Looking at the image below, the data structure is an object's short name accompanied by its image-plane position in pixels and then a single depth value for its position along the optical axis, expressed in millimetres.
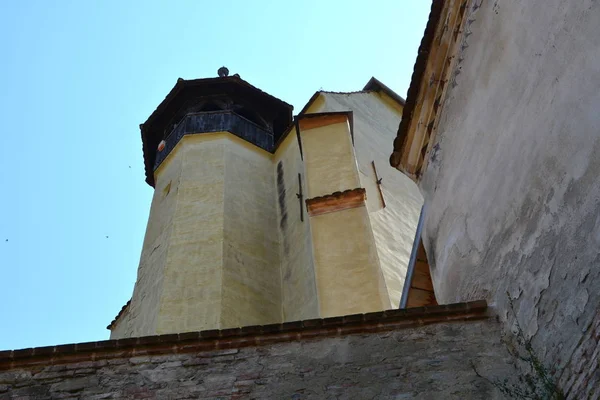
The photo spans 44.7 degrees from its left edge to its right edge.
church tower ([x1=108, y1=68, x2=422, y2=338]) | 11734
